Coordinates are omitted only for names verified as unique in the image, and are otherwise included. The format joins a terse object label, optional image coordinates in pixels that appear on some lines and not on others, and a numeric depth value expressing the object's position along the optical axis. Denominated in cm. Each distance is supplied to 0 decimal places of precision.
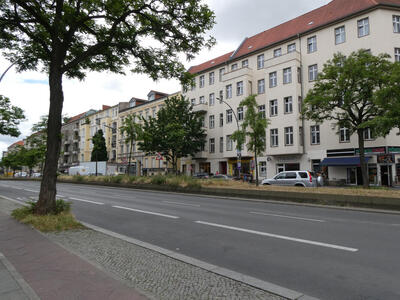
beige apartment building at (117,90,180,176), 5309
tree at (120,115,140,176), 3109
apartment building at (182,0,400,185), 2767
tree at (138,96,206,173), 3753
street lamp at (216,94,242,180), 2188
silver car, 1953
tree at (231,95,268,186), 1992
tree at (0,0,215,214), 837
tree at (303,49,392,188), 1905
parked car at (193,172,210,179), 3458
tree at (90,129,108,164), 6367
